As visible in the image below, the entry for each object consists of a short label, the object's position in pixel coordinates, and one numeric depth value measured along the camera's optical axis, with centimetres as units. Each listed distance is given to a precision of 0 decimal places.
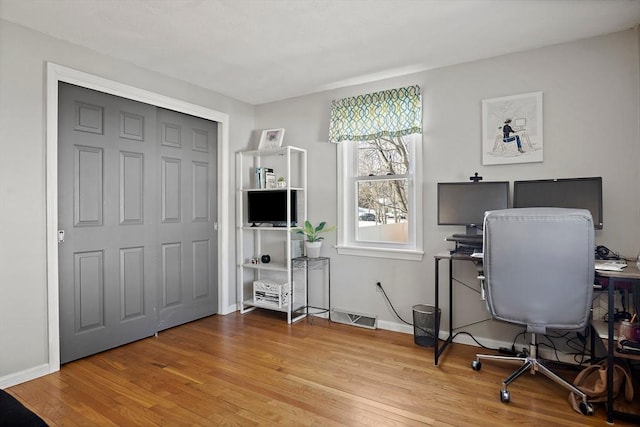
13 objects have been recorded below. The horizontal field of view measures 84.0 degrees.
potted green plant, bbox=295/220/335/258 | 377
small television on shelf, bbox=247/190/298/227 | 381
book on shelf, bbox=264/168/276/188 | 393
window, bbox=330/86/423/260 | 331
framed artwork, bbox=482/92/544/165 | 279
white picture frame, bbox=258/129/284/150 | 395
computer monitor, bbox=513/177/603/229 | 244
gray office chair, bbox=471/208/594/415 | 200
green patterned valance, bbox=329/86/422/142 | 325
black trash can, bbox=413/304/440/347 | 303
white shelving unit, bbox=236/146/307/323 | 378
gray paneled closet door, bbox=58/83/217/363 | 274
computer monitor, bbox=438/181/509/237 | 277
